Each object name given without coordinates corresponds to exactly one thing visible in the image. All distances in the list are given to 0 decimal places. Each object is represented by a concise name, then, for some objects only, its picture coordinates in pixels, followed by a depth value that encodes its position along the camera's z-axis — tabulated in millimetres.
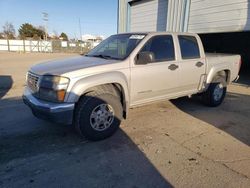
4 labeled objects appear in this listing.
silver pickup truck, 3455
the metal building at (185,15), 8250
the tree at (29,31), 66375
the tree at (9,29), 80450
